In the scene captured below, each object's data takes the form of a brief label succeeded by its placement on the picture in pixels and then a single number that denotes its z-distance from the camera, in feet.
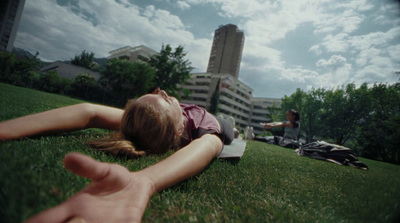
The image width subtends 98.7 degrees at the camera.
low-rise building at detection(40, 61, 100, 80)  162.96
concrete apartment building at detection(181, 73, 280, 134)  222.07
